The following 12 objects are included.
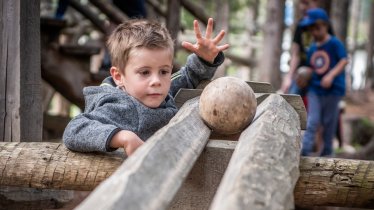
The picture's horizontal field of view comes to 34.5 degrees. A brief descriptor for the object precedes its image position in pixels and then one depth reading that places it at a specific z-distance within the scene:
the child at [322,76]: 6.30
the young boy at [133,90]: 2.54
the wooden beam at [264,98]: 2.97
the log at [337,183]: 2.41
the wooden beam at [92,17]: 6.53
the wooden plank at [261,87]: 3.16
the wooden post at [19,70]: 3.08
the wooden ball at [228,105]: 2.38
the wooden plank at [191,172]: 2.34
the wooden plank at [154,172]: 1.40
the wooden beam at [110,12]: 5.87
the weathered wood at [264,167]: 1.47
